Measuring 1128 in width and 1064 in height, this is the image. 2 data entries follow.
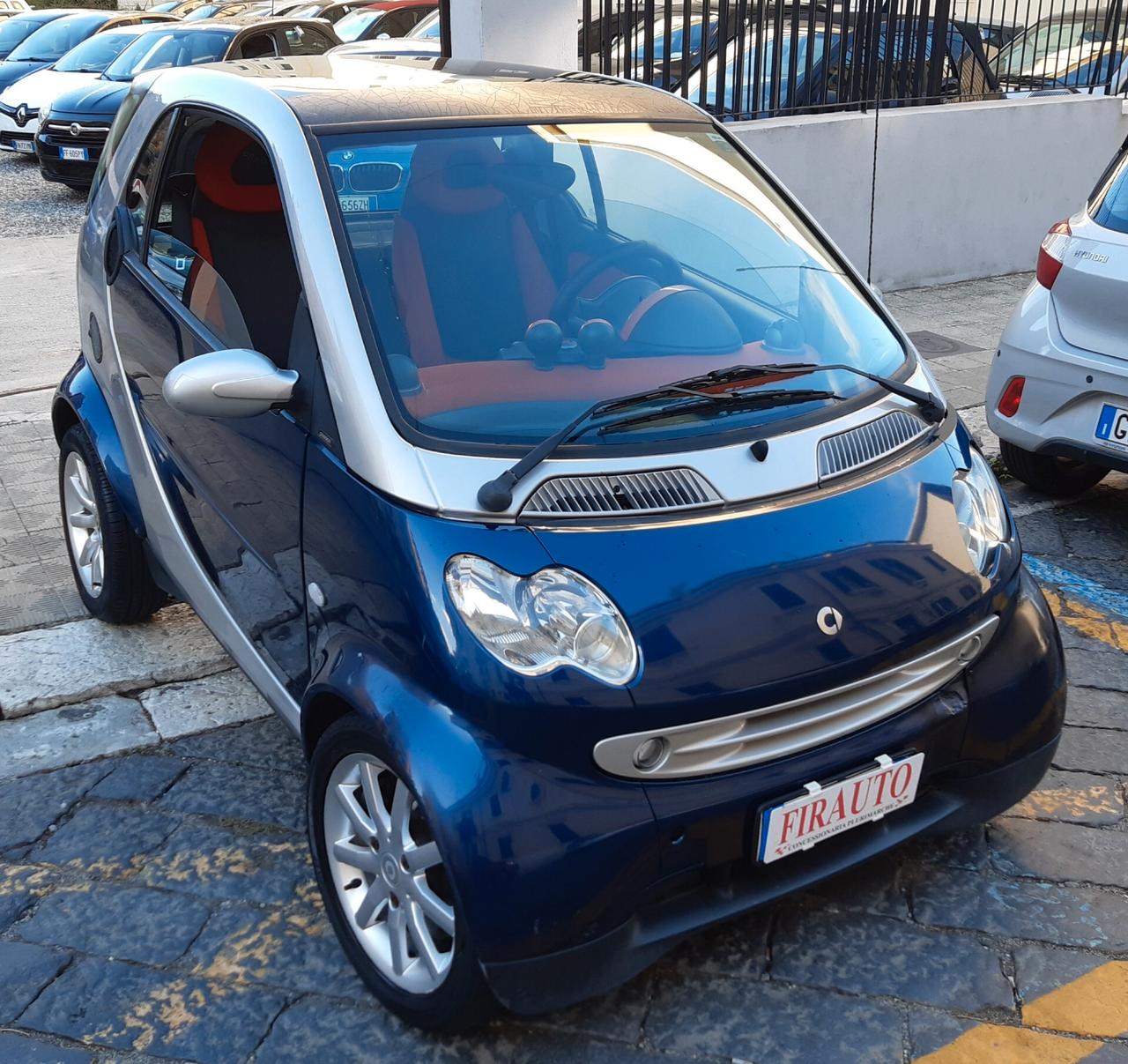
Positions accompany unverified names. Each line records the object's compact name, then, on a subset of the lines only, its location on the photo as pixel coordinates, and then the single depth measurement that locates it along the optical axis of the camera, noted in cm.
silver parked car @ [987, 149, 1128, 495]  400
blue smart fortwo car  208
